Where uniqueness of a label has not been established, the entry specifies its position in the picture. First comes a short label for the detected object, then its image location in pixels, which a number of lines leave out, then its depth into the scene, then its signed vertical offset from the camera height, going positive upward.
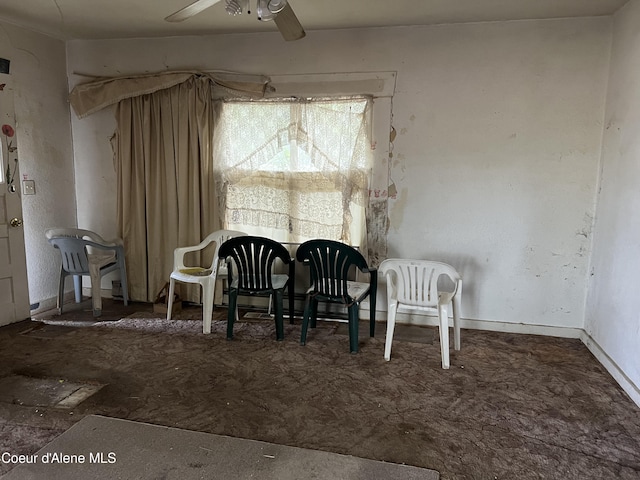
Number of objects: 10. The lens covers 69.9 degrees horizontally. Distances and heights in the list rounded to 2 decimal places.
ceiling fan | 2.32 +0.88
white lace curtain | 3.95 +0.12
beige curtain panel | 4.10 +0.20
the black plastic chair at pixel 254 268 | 3.48 -0.68
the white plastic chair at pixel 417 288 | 3.20 -0.75
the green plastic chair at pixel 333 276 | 3.32 -0.71
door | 3.72 -0.38
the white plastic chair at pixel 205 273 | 3.67 -0.79
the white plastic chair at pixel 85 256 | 3.99 -0.71
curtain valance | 4.02 +0.82
